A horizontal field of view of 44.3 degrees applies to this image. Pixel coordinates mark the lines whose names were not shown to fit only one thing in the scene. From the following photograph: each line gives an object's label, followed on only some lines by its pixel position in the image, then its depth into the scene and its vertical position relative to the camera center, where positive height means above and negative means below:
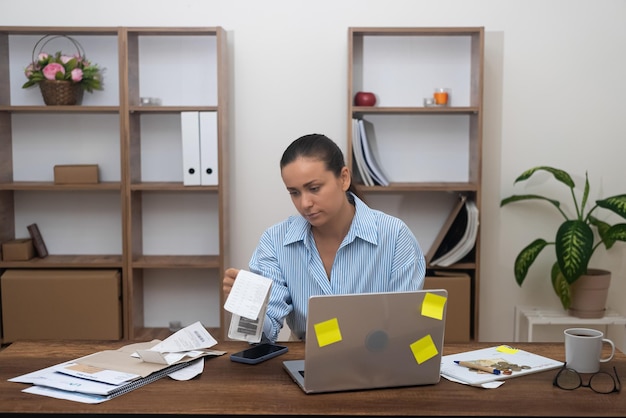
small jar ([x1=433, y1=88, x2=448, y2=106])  3.93 +0.26
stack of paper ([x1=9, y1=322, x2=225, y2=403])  1.86 -0.57
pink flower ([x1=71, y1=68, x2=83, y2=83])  3.84 +0.37
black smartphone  2.10 -0.57
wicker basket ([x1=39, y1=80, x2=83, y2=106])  3.86 +0.29
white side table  3.85 -0.87
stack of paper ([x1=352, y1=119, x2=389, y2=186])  3.86 -0.05
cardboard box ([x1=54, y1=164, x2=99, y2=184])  3.95 -0.13
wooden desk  1.73 -0.59
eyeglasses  1.88 -0.59
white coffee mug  1.99 -0.53
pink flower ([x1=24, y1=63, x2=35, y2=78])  3.89 +0.39
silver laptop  1.82 -0.47
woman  2.38 -0.33
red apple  3.92 +0.25
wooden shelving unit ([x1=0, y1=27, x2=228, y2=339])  3.92 -0.15
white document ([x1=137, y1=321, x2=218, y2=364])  2.04 -0.55
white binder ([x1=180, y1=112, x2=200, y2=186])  3.84 +0.00
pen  2.00 -0.58
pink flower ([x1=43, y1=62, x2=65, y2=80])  3.84 +0.39
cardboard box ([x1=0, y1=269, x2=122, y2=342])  3.87 -0.79
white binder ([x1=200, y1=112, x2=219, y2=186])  3.84 -0.01
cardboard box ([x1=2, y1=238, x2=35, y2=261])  3.95 -0.53
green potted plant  3.65 -0.45
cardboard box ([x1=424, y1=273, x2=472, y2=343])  3.84 -0.77
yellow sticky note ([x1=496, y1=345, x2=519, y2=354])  2.21 -0.59
